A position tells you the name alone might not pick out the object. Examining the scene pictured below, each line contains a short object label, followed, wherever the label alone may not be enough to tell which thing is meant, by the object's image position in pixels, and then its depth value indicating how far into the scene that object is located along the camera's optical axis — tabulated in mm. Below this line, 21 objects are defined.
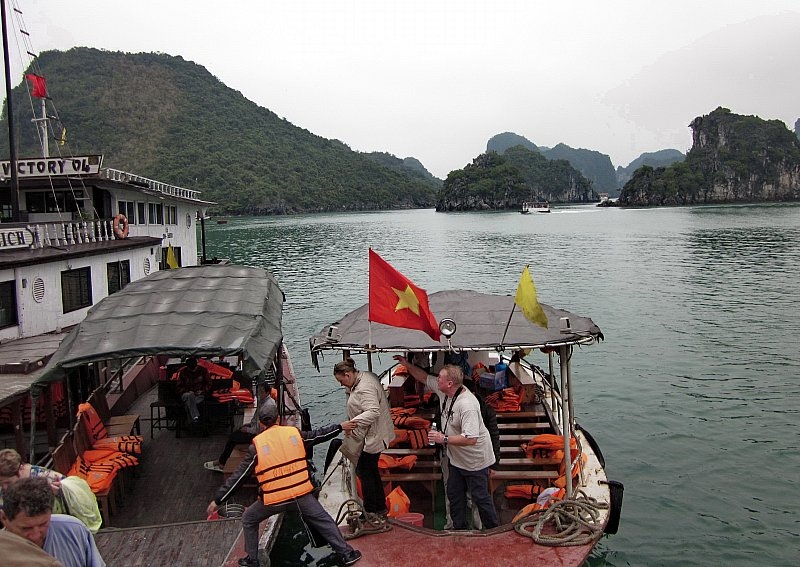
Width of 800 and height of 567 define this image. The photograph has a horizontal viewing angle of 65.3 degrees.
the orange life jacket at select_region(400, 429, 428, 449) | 8945
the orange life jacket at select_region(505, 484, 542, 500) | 8086
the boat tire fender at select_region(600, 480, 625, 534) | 7924
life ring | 17062
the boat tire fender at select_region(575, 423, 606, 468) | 9731
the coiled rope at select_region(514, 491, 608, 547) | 6656
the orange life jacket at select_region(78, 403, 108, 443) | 9070
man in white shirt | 6335
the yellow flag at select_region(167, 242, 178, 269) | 15612
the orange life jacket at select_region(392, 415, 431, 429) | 9484
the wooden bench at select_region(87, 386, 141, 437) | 10031
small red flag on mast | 19698
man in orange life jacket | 5816
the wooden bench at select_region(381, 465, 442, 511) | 8203
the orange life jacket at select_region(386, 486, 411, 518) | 7793
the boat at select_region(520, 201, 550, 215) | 185875
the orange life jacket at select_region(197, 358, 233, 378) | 13008
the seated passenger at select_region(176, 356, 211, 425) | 11172
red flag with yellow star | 7293
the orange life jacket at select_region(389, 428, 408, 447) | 9145
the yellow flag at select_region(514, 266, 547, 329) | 7004
